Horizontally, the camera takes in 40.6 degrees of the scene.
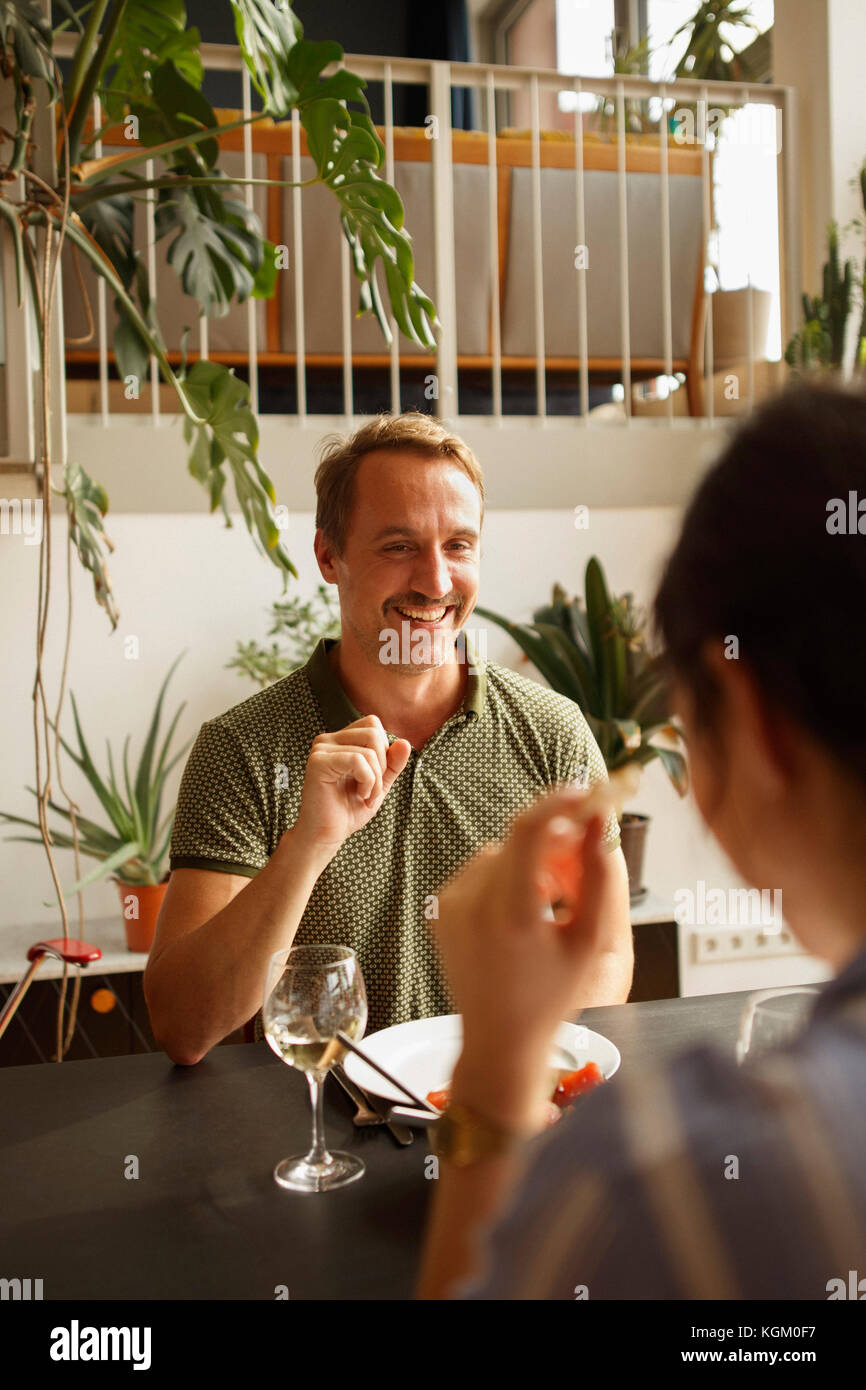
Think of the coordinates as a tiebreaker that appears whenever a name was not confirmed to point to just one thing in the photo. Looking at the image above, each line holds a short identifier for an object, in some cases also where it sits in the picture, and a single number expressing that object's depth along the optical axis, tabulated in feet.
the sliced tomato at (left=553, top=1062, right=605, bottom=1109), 3.38
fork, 3.46
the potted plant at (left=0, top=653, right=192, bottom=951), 9.14
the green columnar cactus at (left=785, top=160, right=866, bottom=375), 11.82
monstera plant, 6.67
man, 4.80
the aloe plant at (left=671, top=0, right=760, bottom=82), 14.40
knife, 3.35
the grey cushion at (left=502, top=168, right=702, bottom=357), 12.57
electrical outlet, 11.07
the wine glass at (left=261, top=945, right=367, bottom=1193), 3.23
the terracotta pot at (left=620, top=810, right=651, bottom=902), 9.93
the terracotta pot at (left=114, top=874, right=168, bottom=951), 9.09
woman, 1.52
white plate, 3.65
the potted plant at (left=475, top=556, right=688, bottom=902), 10.08
